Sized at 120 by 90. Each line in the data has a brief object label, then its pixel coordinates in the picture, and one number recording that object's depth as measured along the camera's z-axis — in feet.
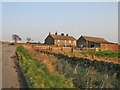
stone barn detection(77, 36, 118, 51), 119.76
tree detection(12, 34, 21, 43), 211.61
